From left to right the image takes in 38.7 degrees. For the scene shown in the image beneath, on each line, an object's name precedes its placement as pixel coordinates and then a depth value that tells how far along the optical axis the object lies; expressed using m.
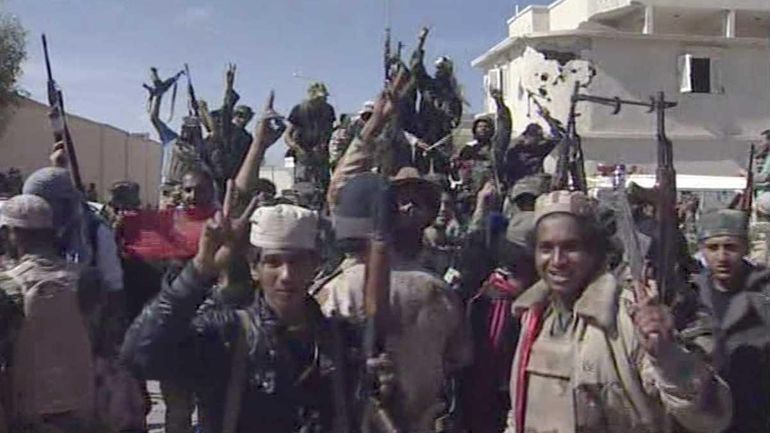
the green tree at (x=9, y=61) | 10.15
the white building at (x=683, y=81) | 26.03
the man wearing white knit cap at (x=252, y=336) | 2.88
